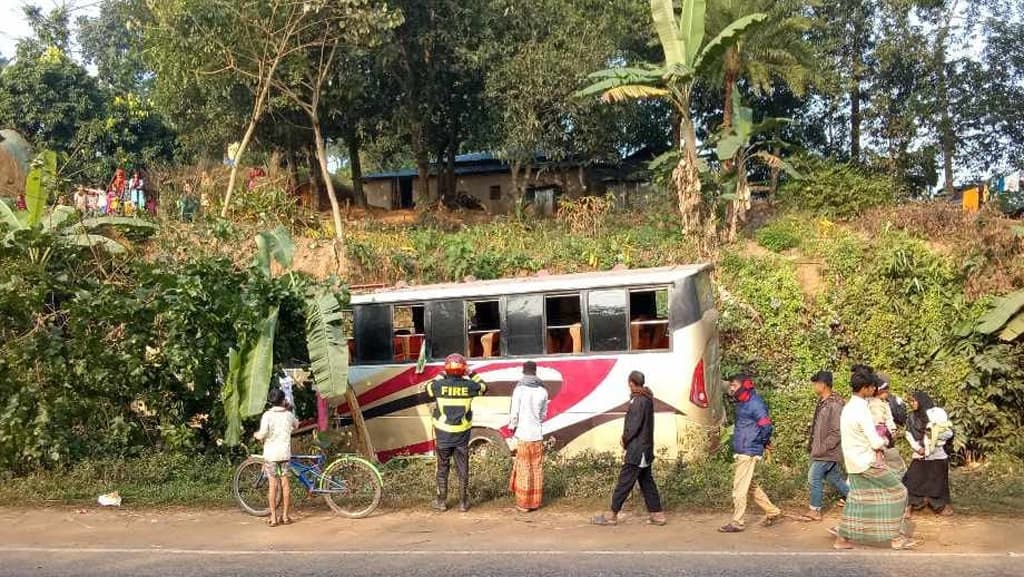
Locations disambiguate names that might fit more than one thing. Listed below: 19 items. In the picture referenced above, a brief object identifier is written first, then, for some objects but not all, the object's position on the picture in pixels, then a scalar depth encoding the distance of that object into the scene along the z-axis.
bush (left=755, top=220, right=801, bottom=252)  19.53
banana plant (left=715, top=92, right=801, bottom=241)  19.08
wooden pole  11.00
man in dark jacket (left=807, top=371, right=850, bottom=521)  8.38
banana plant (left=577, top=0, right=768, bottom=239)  17.61
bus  10.45
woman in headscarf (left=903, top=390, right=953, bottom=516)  8.84
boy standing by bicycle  9.05
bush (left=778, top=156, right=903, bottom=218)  22.73
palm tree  24.16
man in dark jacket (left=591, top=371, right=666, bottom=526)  8.62
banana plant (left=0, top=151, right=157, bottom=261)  11.14
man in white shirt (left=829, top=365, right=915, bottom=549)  7.40
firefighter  9.45
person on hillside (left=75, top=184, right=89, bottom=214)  13.52
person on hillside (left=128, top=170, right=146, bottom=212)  22.20
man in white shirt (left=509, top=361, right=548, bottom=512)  9.38
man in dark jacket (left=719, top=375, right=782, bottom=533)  8.34
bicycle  9.41
